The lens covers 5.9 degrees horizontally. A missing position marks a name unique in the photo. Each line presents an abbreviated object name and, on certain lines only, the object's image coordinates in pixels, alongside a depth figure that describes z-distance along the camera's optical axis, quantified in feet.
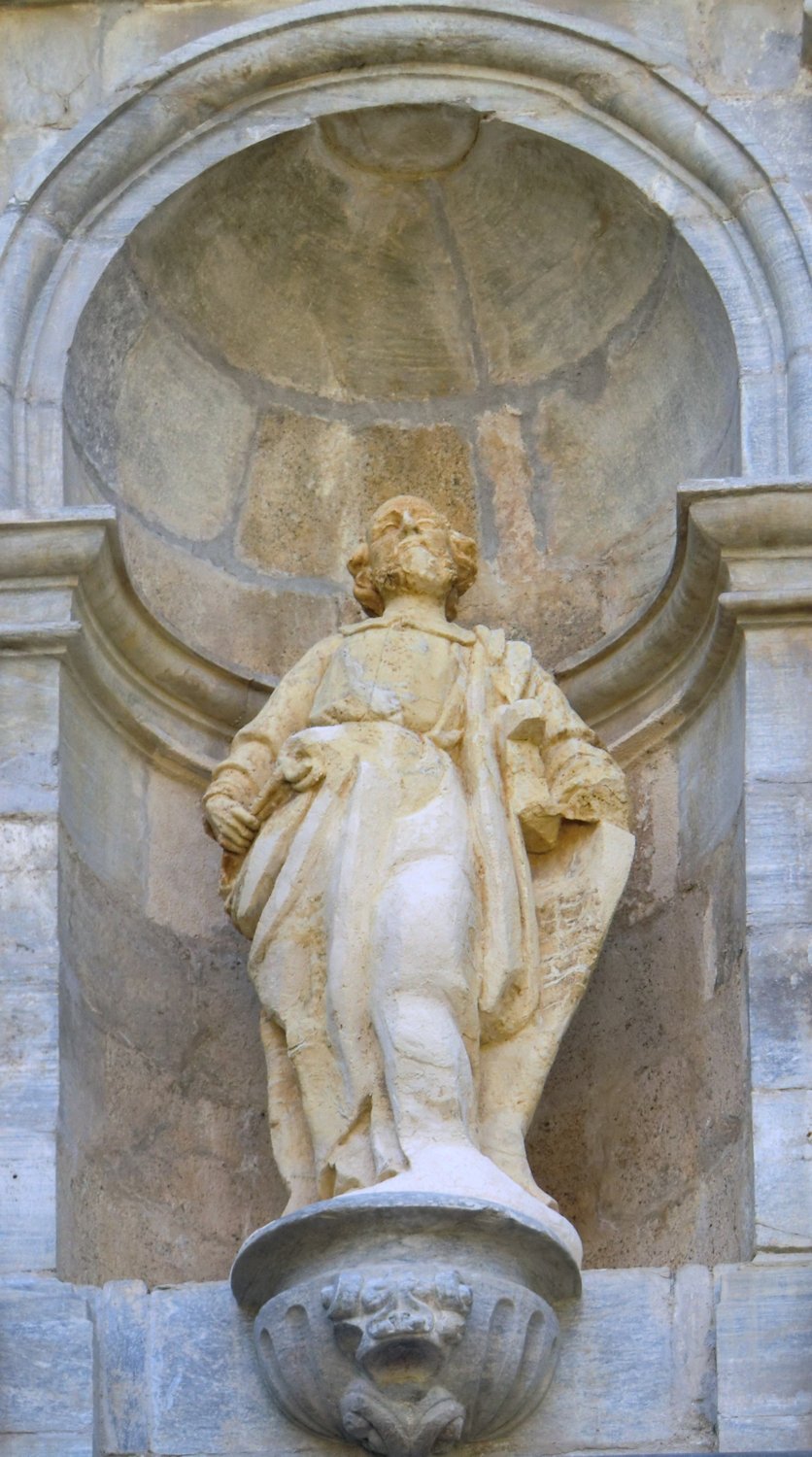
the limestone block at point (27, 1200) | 54.86
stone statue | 54.25
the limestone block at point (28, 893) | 57.46
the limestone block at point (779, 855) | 56.80
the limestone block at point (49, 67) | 65.55
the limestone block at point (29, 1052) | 56.03
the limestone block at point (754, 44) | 65.04
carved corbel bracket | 51.35
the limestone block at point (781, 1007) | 55.42
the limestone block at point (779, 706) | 58.02
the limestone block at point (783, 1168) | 54.00
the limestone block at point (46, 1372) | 52.57
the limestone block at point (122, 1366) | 53.08
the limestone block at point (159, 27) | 65.96
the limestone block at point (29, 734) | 58.78
